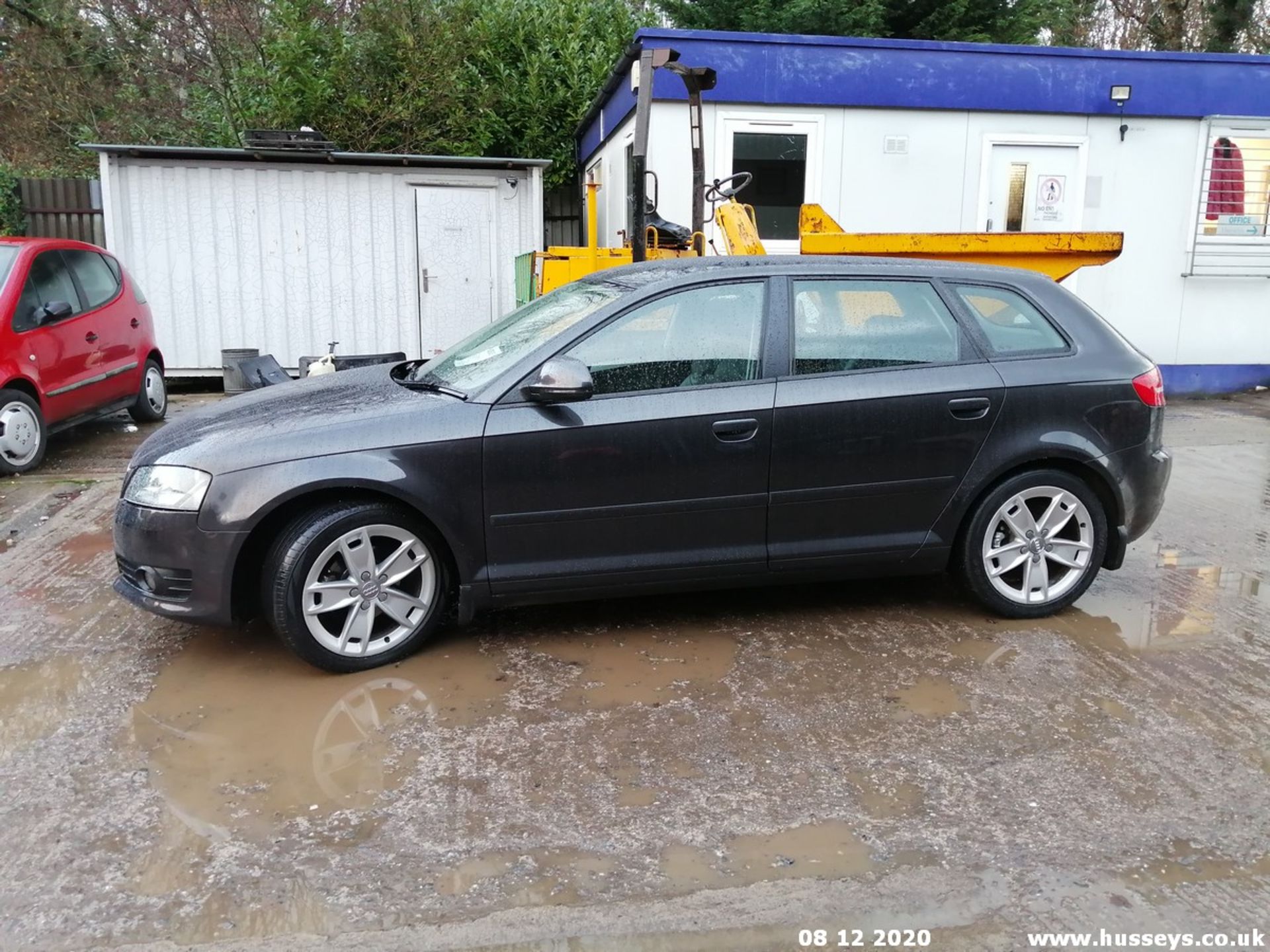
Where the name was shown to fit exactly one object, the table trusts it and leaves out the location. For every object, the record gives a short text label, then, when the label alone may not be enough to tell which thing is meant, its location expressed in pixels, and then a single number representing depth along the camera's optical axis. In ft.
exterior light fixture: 32.94
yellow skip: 25.50
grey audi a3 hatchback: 12.71
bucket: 35.21
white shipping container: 36.11
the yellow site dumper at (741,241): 24.84
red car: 23.72
